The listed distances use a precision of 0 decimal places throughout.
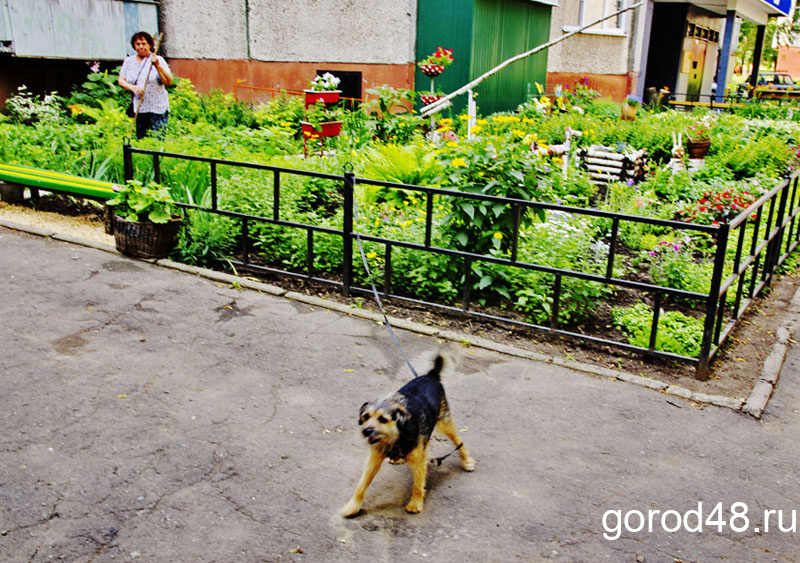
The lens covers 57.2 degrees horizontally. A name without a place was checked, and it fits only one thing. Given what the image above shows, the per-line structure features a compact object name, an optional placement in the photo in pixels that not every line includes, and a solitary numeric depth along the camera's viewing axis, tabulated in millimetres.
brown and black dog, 3189
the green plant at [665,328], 5479
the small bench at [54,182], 7293
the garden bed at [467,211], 5852
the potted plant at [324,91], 10219
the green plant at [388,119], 10977
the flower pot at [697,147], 11383
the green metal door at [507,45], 14195
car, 36600
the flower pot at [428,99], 12414
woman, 8945
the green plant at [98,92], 12727
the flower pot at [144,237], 6812
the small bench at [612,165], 10305
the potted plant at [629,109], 14312
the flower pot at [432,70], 12328
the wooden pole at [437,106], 11367
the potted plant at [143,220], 6777
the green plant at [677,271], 6367
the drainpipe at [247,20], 14844
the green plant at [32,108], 11680
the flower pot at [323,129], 9797
